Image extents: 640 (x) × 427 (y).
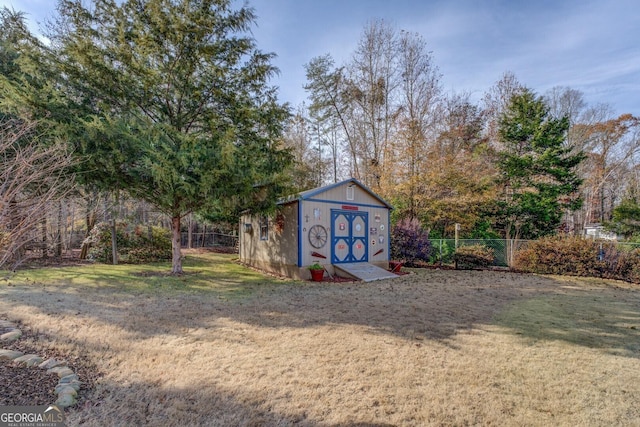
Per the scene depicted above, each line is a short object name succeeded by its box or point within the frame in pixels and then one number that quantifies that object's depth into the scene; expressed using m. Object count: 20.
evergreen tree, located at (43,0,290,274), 7.49
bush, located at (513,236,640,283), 9.08
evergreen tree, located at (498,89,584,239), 14.59
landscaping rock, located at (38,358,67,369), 3.13
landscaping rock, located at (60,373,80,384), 2.82
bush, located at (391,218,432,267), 12.89
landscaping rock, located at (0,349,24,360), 3.27
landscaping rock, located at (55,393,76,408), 2.47
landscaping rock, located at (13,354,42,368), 3.17
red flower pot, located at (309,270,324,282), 9.16
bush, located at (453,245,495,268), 11.80
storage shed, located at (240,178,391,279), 9.54
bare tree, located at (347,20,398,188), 17.11
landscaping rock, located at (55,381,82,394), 2.67
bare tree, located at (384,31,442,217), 15.07
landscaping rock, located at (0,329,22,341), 3.86
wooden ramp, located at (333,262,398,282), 9.58
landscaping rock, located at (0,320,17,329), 4.35
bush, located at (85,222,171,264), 12.27
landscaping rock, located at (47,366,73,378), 2.95
